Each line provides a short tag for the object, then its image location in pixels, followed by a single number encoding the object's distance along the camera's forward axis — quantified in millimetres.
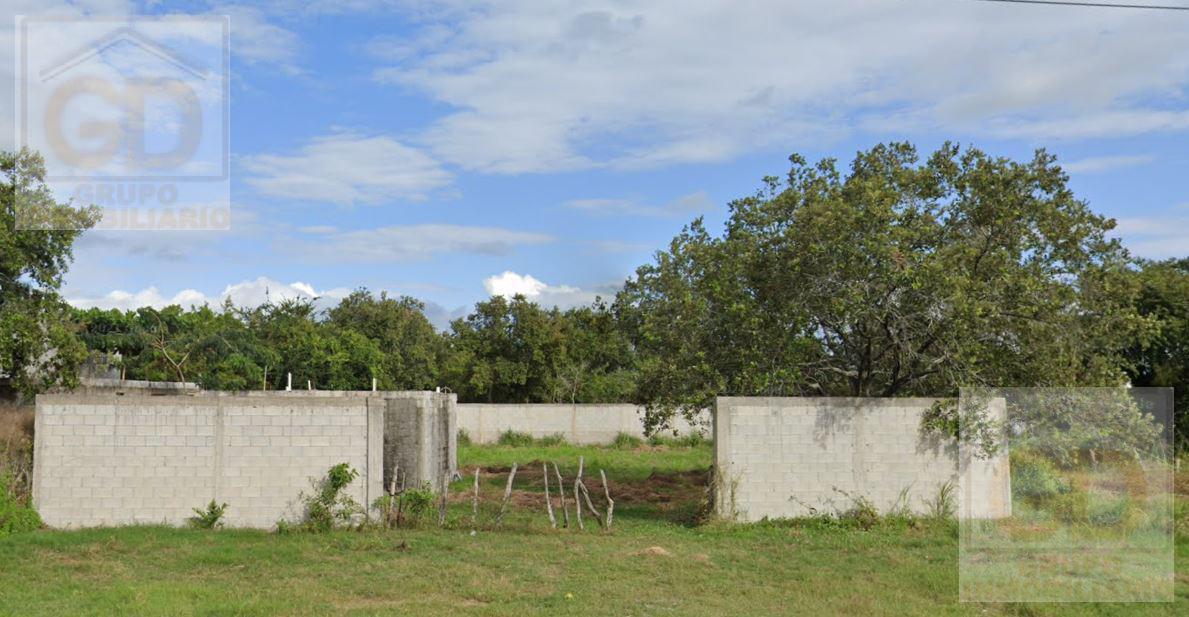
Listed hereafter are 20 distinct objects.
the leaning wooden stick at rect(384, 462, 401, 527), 12719
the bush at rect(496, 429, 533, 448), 31656
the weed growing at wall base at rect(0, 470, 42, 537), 11836
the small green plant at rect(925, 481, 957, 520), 13383
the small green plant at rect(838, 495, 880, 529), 13094
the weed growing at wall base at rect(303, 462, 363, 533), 12484
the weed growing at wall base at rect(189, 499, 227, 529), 12383
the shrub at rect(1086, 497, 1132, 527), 12117
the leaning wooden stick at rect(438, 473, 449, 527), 12672
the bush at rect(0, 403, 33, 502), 12359
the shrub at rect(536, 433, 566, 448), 31817
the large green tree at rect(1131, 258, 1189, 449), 22172
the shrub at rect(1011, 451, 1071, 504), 13773
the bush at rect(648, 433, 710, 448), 31609
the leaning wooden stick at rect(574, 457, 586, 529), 12633
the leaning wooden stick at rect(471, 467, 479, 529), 12505
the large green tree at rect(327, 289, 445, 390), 42938
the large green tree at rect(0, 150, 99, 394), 14586
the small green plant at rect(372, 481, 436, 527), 12727
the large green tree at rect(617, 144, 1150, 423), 13422
